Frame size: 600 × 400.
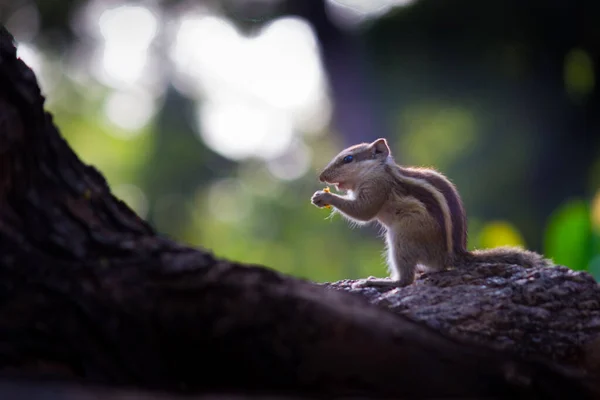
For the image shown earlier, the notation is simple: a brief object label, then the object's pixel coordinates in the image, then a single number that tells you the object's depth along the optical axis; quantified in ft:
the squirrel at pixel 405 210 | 27.12
